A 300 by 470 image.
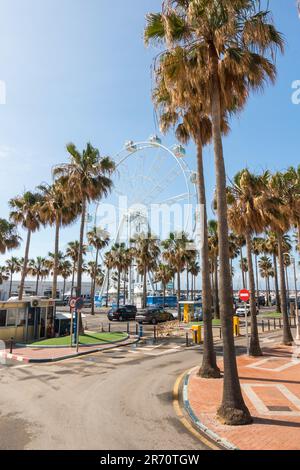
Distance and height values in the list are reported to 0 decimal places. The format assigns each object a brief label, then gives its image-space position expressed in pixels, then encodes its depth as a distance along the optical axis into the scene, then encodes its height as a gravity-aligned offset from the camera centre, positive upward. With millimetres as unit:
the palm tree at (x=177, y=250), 46500 +6824
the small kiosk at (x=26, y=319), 22453 -1229
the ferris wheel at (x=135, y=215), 60888 +15838
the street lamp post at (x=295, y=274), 24444 +1919
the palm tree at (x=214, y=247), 41562 +6389
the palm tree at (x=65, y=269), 80506 +7473
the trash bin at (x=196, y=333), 22481 -2178
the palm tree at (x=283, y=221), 21578 +5034
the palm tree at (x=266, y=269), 82688 +7458
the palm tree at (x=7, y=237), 38250 +7674
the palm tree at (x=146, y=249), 54500 +8177
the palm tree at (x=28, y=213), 32562 +8249
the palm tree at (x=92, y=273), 66900 +7232
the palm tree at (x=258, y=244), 57447 +9285
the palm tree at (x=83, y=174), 24828 +9142
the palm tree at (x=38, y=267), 77938 +7842
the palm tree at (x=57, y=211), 29969 +7847
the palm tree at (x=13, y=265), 78794 +8221
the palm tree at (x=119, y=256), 64188 +8279
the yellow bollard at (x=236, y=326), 26717 -2077
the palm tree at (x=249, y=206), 18609 +5042
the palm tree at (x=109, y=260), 65638 +7731
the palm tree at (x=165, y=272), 72100 +5988
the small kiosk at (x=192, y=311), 38688 -1339
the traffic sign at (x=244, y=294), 17656 +258
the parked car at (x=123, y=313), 42062 -1604
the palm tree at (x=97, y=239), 61281 +10832
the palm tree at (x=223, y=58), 8648 +6896
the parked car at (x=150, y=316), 38219 -1789
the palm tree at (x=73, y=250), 63031 +9275
